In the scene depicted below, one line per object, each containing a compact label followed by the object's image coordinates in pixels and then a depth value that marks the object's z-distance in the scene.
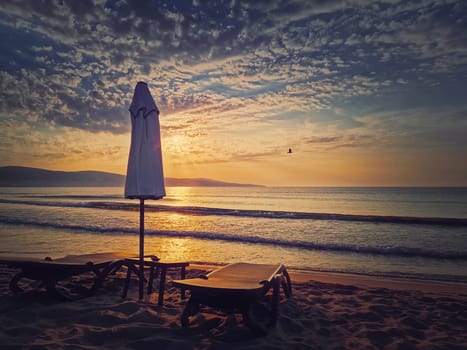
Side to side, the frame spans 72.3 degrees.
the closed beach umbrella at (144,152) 5.02
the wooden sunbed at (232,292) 3.92
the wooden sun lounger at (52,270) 5.14
